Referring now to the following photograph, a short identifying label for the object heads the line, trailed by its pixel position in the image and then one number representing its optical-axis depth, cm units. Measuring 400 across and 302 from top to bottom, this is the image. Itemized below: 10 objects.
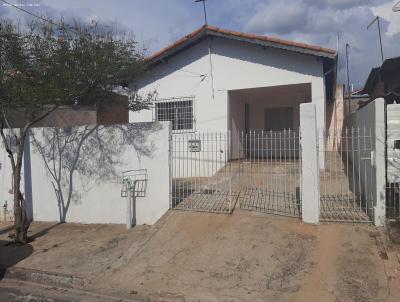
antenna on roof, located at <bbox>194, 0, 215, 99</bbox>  1233
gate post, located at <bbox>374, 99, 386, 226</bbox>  636
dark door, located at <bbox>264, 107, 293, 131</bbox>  1541
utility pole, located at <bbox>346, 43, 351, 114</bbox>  1787
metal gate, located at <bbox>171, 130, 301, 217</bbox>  805
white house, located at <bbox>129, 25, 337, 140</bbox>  1138
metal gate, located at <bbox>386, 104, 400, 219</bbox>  638
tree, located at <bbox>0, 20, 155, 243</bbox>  717
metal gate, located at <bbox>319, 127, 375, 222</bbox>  688
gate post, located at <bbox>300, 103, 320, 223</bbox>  684
